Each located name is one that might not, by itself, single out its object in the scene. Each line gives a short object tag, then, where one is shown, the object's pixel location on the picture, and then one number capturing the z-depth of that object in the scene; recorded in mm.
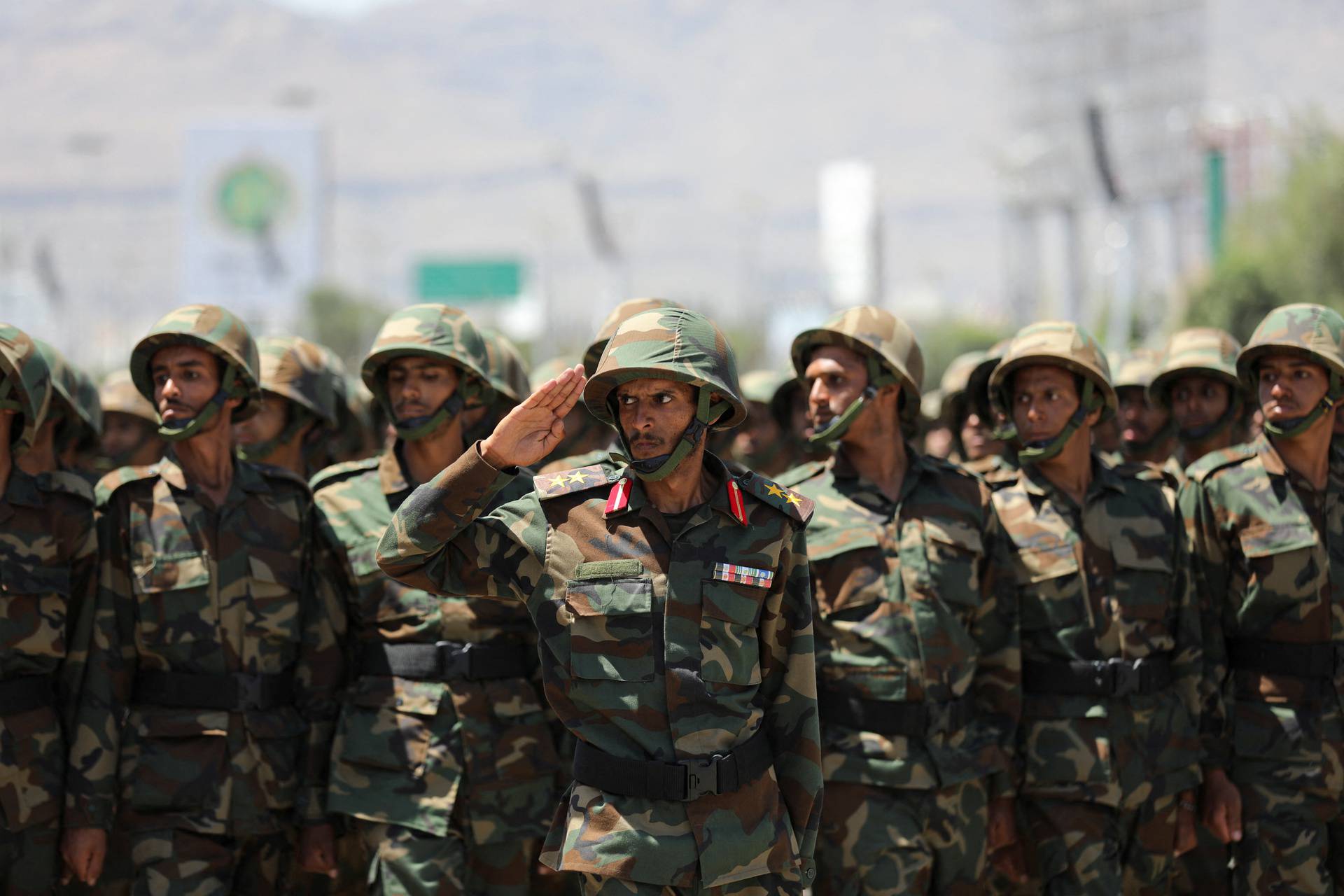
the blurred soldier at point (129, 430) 18641
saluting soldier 8969
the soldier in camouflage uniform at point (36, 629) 10867
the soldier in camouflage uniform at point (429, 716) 11234
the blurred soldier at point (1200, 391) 15836
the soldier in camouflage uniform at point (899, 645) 11305
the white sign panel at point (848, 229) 188500
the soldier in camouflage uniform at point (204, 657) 10969
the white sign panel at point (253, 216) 141375
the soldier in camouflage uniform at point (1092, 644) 12195
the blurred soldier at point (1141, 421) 17406
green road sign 166000
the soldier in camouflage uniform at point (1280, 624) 12695
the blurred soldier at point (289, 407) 15062
